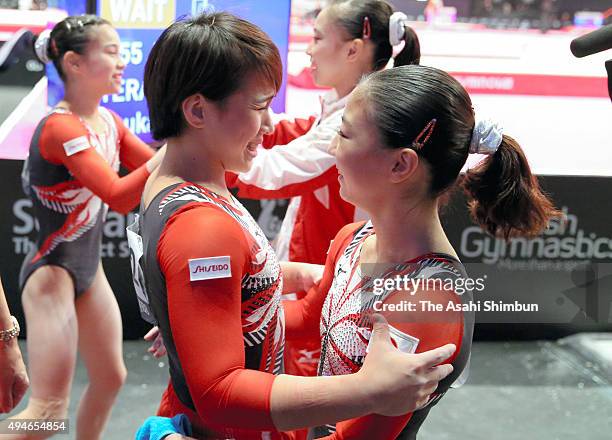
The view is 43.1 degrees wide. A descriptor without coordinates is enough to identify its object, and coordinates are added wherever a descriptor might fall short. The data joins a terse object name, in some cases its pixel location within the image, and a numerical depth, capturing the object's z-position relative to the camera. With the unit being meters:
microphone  1.27
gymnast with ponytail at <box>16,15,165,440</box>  2.84
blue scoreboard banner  3.52
